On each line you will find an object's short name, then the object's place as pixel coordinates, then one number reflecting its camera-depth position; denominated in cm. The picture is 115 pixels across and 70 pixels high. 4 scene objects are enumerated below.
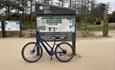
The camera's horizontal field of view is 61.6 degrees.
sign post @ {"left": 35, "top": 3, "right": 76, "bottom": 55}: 322
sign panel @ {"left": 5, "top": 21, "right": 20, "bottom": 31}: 678
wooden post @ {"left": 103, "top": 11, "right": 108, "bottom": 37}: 651
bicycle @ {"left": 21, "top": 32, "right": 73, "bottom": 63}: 293
